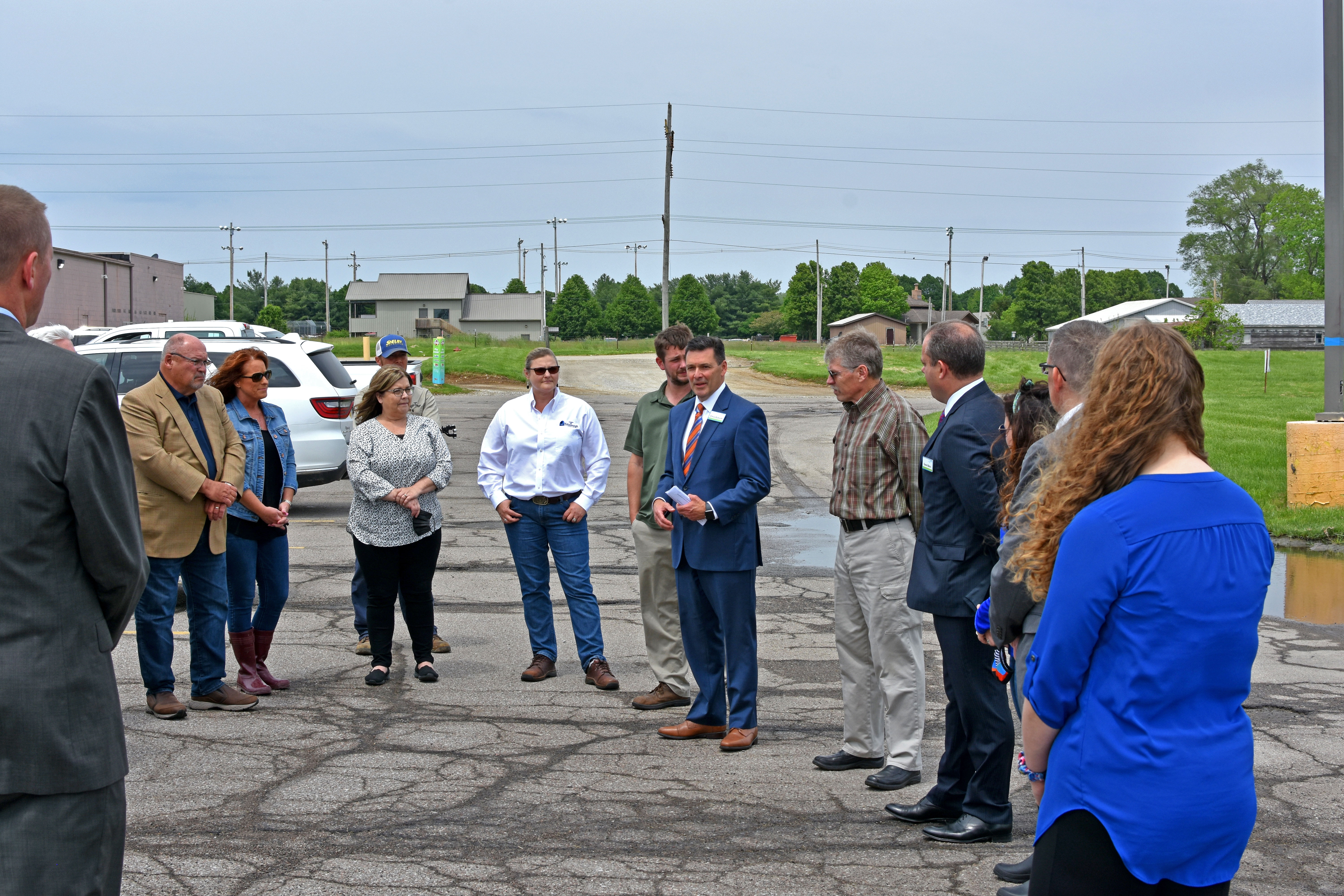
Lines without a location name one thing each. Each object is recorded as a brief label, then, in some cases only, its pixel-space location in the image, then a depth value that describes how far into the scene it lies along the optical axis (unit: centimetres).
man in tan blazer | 627
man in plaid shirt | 528
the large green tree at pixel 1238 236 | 10944
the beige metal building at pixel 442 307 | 11700
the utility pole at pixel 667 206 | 4666
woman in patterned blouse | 707
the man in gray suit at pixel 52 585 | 250
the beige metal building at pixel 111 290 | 5519
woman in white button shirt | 723
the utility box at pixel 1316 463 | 1275
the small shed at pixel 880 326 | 11000
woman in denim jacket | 681
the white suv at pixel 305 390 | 1370
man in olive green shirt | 679
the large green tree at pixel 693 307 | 11975
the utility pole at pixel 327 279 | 10844
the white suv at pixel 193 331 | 2234
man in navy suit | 459
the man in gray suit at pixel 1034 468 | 347
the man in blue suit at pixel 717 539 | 591
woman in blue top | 234
